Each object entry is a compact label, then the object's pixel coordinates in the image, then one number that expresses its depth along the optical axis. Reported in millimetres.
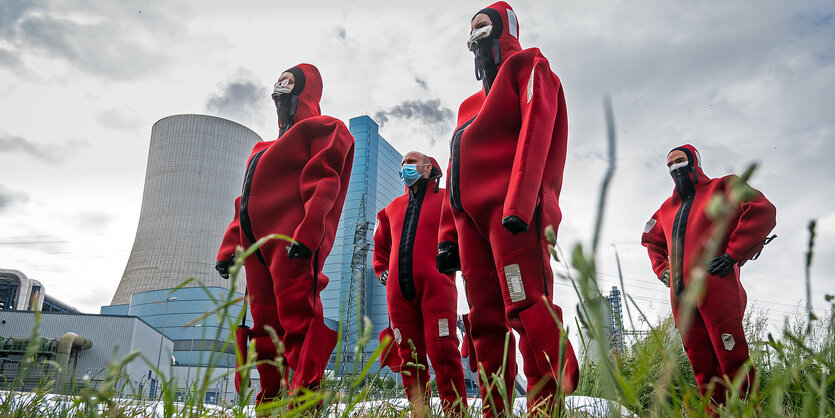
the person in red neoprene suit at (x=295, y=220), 2461
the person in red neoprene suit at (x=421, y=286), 2916
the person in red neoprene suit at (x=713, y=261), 2912
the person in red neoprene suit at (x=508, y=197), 1801
